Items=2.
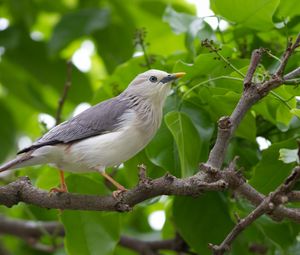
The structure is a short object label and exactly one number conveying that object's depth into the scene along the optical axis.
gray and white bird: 6.98
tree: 5.73
